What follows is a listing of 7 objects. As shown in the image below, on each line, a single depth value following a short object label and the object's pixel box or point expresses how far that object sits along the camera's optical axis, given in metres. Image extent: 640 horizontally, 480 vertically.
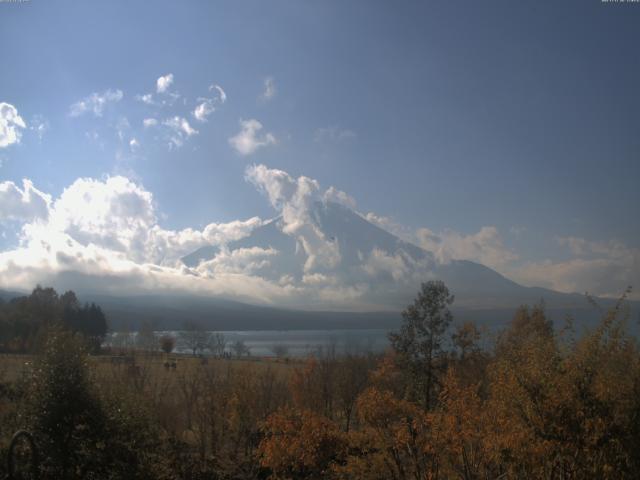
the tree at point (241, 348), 110.34
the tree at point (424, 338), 24.94
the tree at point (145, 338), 91.56
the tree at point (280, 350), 108.16
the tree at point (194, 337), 115.17
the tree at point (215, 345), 105.86
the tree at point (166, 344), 106.06
